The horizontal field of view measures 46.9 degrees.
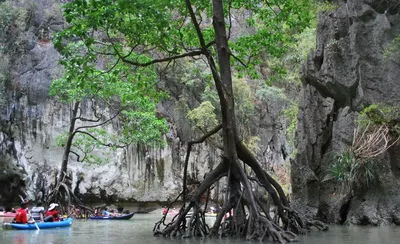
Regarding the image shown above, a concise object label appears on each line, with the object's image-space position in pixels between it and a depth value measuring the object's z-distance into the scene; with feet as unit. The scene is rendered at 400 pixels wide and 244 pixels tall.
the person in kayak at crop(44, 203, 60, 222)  48.81
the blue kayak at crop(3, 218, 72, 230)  44.68
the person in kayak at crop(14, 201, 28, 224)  45.42
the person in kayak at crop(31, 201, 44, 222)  46.93
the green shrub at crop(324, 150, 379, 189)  47.21
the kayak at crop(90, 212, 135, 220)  68.28
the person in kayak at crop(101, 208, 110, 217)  70.44
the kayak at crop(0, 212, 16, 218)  72.70
